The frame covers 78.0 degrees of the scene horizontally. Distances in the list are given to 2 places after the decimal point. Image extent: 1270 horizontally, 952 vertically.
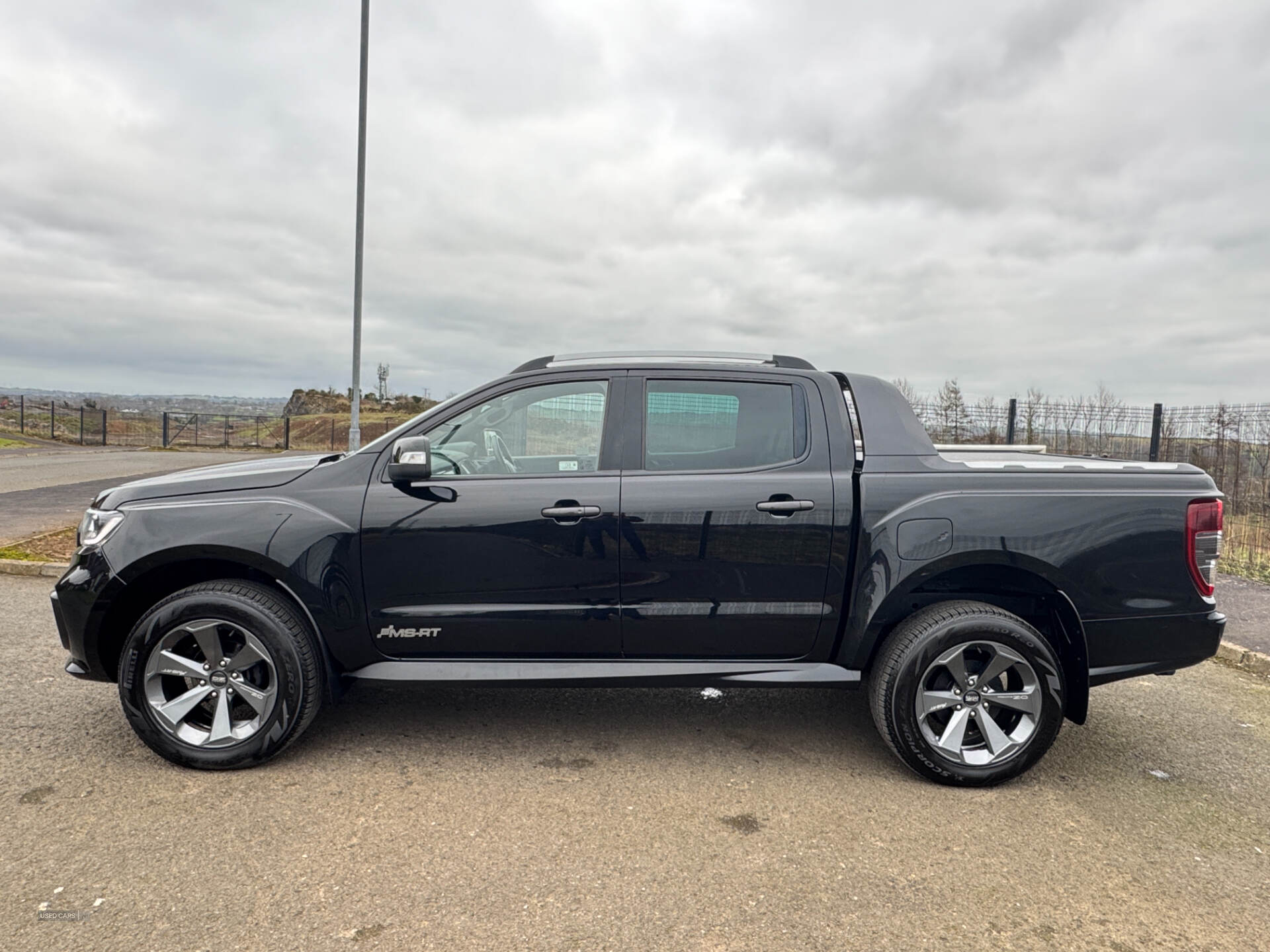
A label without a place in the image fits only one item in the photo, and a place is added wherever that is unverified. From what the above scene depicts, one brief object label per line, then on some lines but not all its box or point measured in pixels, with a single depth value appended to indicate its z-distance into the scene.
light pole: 12.85
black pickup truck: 3.33
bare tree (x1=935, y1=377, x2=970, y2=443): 13.26
